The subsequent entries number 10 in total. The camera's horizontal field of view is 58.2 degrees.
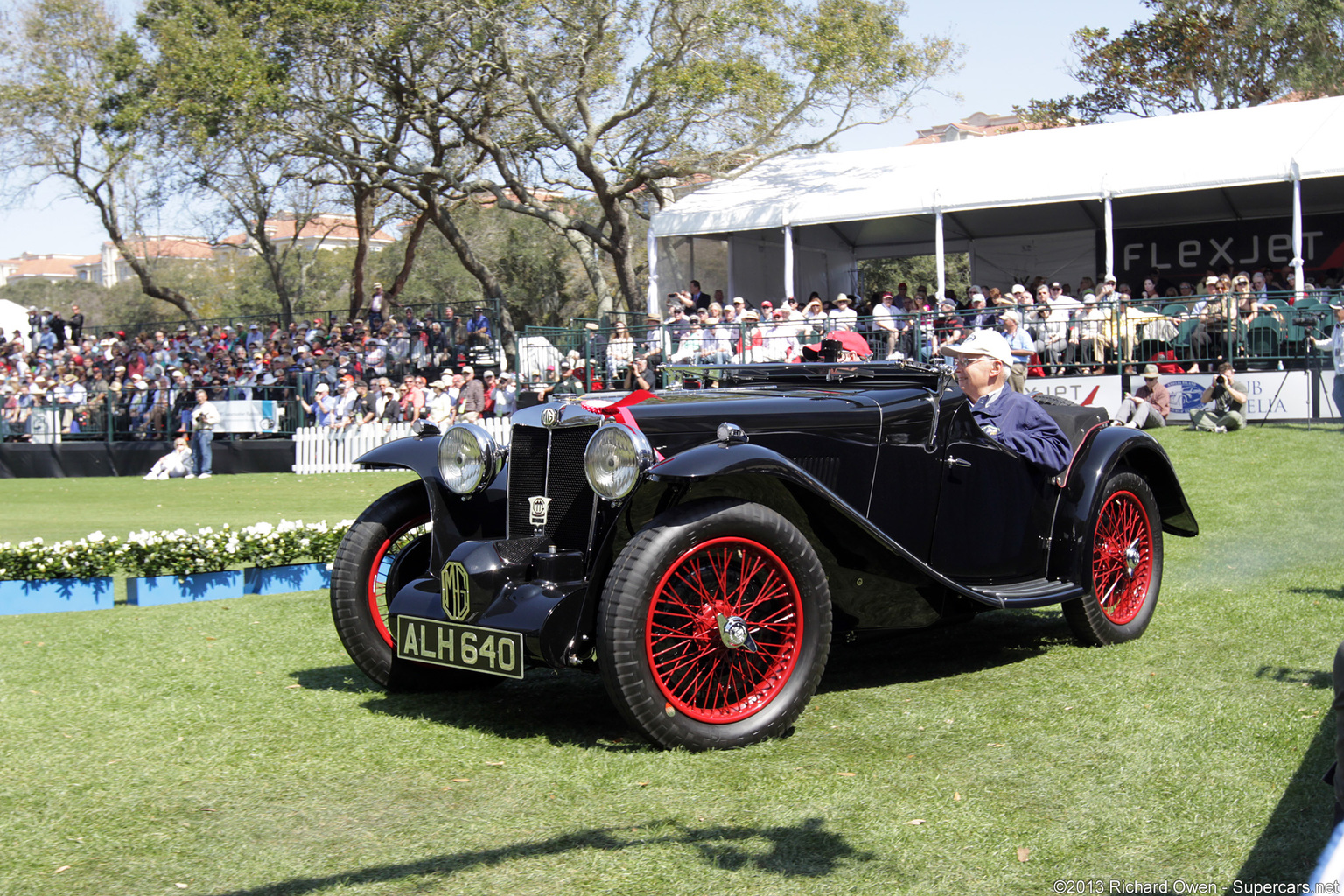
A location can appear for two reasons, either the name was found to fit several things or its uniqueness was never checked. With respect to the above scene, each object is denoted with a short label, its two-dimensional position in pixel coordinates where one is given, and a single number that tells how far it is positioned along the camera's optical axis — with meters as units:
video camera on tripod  15.09
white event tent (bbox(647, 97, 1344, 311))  18.42
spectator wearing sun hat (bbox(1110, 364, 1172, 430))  14.97
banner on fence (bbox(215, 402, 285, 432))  21.83
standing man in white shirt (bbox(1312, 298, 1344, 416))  13.01
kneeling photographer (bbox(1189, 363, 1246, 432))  14.48
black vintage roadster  4.18
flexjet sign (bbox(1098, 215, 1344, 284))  21.80
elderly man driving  5.36
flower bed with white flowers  7.96
